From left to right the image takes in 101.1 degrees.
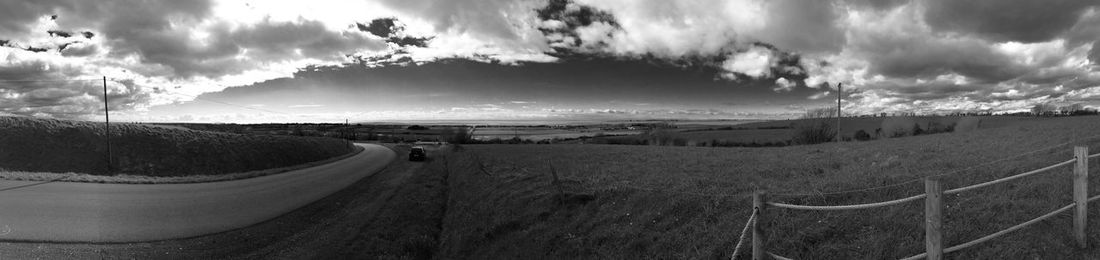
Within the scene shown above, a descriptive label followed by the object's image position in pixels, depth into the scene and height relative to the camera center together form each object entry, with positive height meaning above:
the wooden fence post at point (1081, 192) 6.02 -1.06
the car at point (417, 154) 50.56 -3.75
